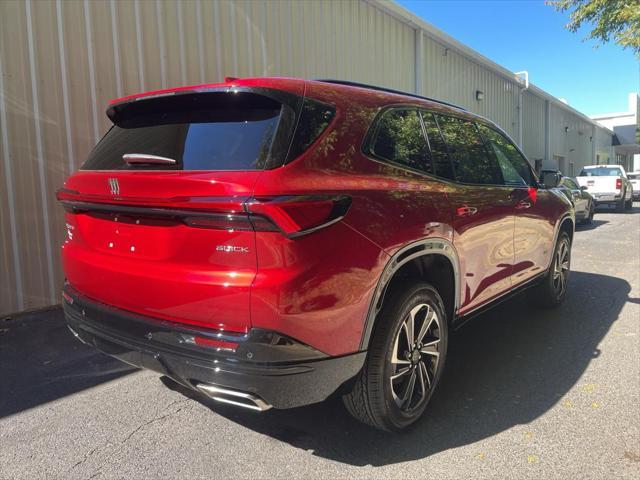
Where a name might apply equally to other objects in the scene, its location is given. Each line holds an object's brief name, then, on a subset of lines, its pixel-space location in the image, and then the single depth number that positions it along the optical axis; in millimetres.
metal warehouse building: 5051
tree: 11773
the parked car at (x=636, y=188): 24378
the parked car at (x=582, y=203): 12609
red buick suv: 2105
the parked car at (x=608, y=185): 17547
